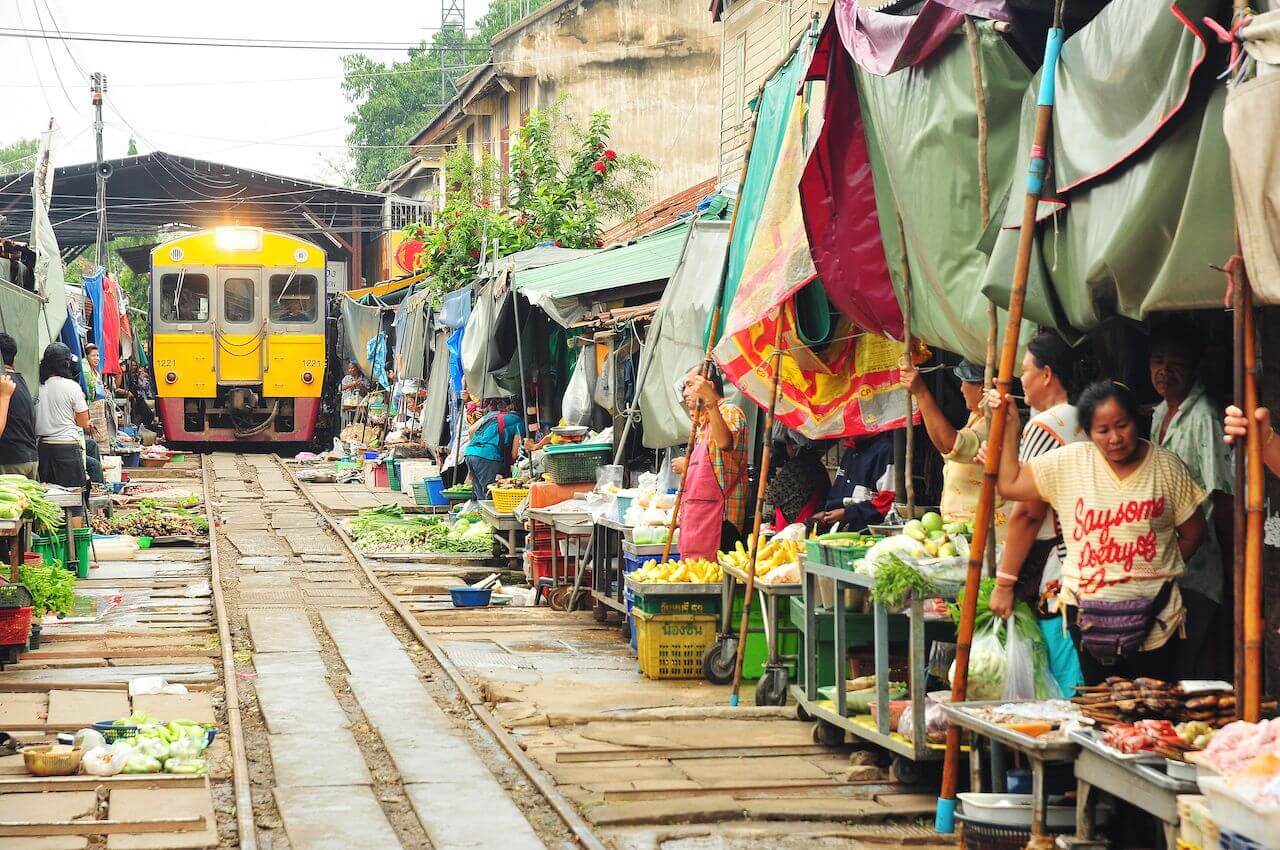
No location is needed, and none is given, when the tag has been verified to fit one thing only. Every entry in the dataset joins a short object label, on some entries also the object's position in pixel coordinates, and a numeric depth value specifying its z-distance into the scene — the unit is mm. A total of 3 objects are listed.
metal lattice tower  51906
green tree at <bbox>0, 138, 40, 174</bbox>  82750
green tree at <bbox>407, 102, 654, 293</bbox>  21125
